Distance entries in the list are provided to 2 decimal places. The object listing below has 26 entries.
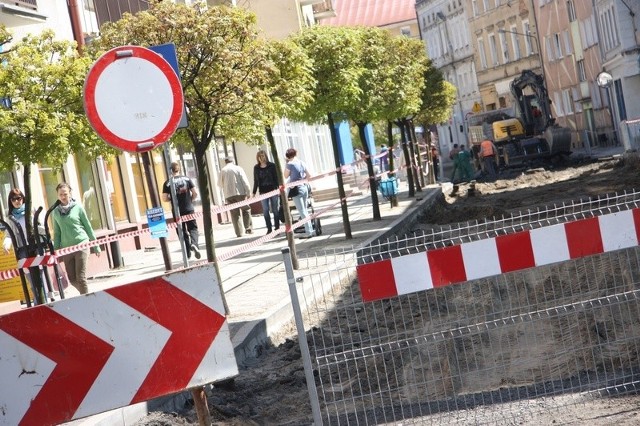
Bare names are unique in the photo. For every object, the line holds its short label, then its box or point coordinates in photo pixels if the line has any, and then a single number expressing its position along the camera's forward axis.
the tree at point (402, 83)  33.50
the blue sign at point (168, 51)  11.59
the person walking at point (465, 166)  51.31
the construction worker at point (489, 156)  53.47
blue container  34.91
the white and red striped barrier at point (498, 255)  8.06
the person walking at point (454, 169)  51.81
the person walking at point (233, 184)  30.08
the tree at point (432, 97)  50.91
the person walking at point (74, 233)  18.23
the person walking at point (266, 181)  27.61
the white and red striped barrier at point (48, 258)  16.95
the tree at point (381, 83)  29.77
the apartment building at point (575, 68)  67.12
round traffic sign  8.40
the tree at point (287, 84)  19.55
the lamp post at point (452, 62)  103.38
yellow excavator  52.62
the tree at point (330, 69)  24.59
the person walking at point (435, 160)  57.56
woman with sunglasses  17.95
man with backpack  24.59
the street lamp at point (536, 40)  81.38
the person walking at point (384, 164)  60.36
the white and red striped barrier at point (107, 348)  7.22
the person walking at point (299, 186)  26.38
